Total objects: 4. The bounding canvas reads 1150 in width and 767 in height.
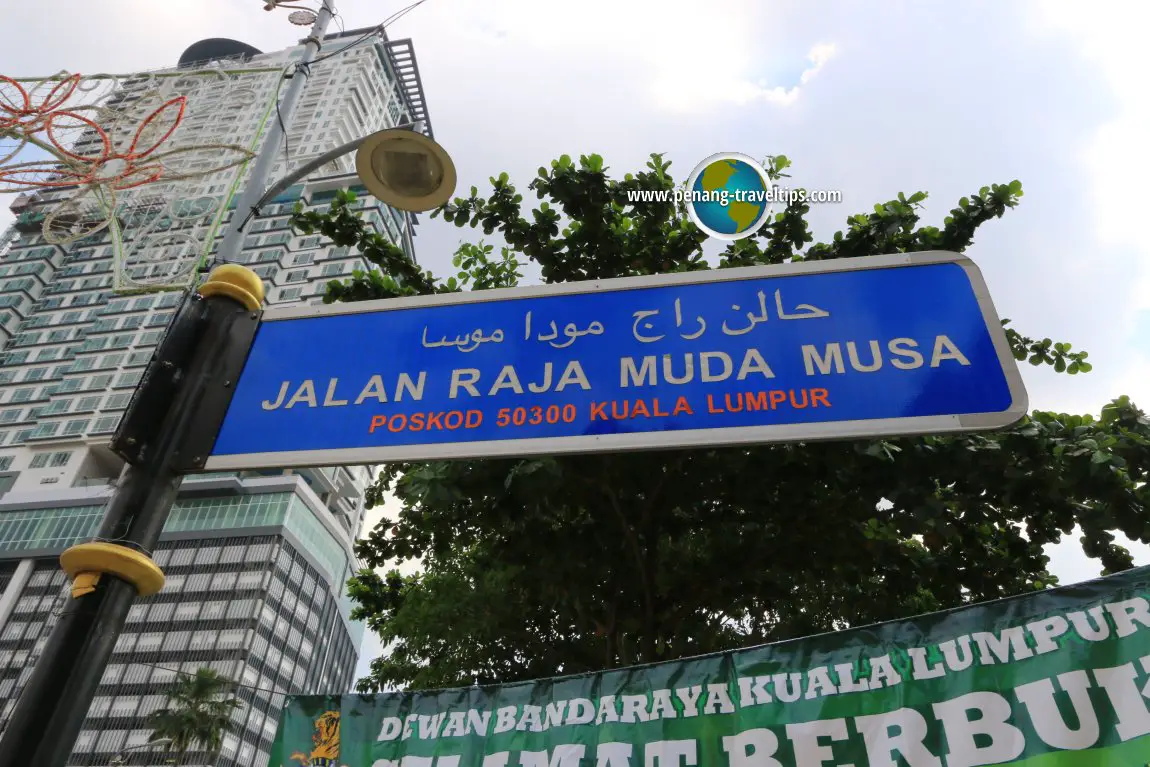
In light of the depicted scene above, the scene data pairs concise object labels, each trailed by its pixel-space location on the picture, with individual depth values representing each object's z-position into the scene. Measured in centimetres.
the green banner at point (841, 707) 268
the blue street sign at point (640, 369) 193
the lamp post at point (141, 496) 169
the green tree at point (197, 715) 5034
